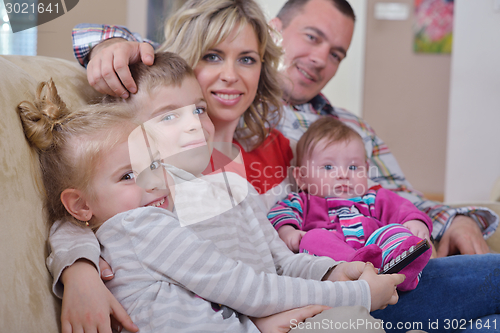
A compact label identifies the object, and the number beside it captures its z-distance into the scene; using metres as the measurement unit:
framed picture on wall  3.91
